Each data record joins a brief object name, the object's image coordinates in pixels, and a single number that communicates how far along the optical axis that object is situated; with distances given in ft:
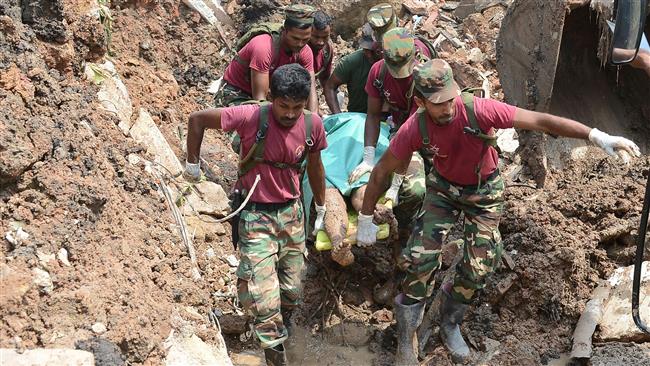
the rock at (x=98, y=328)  13.25
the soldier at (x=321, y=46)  20.89
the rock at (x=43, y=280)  13.28
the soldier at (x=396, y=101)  18.04
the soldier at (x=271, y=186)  15.61
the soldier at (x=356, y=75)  20.35
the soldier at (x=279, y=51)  19.47
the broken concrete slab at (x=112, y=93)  20.48
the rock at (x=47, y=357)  11.78
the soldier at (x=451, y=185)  15.44
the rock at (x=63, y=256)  14.12
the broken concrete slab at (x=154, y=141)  21.35
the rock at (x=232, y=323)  18.48
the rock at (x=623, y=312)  18.19
